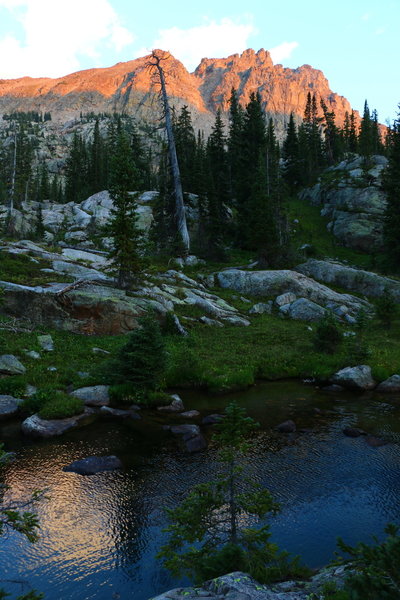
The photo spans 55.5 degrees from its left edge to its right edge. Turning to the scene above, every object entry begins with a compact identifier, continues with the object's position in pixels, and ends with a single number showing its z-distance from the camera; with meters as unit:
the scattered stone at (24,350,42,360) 21.35
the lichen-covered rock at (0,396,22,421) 16.30
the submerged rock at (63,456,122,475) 12.37
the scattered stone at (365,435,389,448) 14.42
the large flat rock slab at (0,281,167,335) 25.44
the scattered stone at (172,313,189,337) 27.78
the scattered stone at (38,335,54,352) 22.75
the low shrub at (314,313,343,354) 26.02
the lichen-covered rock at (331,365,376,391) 21.50
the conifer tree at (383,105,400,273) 45.72
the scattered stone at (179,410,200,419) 17.28
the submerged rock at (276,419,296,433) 15.78
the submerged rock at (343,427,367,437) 15.34
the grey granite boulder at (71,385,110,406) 18.03
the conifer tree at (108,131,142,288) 28.31
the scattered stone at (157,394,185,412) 18.05
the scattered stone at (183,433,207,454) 14.02
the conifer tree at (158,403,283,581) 6.64
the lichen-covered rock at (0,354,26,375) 19.02
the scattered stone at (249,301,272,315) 35.45
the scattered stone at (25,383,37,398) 17.83
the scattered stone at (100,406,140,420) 17.02
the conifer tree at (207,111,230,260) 50.56
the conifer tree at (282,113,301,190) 87.29
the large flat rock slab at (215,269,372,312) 38.31
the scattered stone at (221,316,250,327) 31.98
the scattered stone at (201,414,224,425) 16.46
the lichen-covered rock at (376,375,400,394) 21.03
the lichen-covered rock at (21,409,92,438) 14.75
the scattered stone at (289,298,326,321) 34.66
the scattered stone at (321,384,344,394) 21.30
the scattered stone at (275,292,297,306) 37.38
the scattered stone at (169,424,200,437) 15.20
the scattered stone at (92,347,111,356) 23.35
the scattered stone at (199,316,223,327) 30.91
